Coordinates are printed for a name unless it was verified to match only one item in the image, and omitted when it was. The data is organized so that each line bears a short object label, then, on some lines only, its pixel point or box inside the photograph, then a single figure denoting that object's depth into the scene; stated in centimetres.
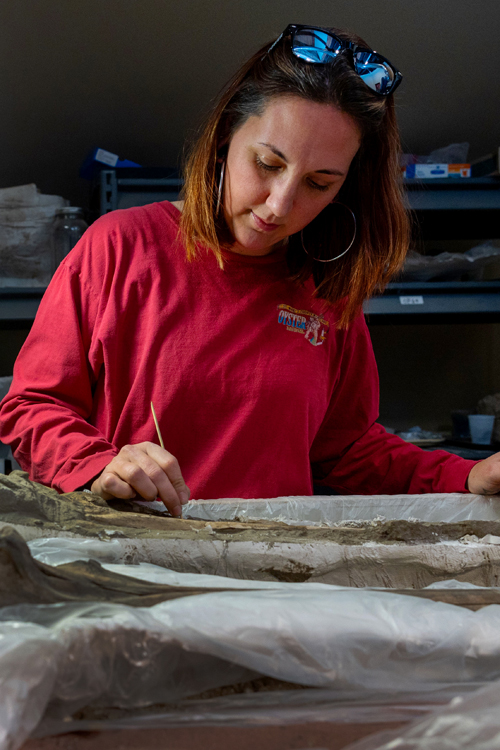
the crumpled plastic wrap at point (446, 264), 223
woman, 90
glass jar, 212
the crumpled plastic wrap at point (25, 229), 211
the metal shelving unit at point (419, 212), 213
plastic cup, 238
